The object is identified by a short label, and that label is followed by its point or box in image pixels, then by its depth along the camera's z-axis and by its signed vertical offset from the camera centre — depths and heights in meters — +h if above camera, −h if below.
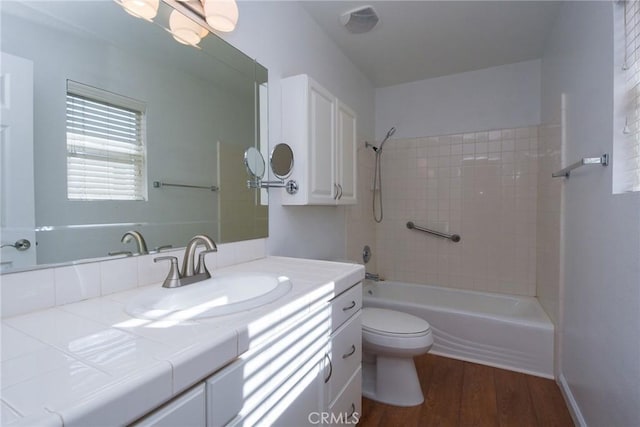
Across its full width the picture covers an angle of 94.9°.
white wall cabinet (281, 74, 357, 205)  1.62 +0.40
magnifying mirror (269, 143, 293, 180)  1.61 +0.26
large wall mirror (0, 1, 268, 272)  0.77 +0.25
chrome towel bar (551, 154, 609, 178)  1.19 +0.19
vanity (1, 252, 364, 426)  0.45 -0.28
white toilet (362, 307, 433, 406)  1.65 -0.85
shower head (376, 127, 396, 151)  3.10 +0.77
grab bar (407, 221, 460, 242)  2.84 -0.26
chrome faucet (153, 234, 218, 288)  1.00 -0.22
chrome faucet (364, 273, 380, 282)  2.53 -0.60
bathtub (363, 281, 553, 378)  1.99 -0.90
